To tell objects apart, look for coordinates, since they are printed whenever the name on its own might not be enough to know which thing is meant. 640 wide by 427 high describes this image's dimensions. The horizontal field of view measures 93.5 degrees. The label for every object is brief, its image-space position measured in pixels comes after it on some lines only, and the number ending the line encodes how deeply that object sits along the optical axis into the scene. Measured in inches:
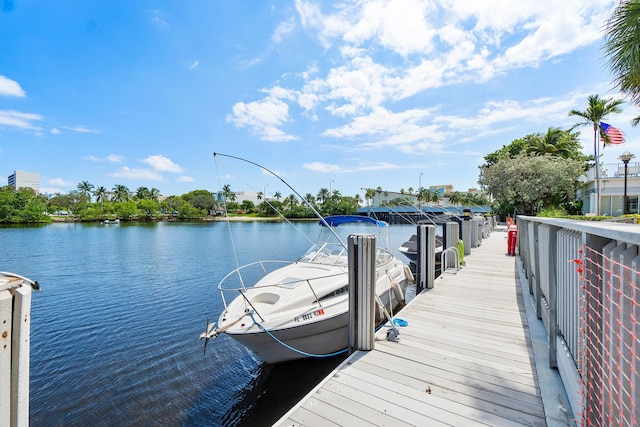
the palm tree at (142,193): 3565.0
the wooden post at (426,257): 264.5
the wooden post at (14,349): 51.7
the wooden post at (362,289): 151.5
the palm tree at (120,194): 3425.2
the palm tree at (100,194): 3430.1
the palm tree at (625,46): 249.9
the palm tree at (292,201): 3647.6
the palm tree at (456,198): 3103.1
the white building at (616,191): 893.2
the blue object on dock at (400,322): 186.0
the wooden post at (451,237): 345.4
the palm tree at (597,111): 945.5
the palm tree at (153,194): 3592.8
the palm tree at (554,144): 1195.3
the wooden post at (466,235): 458.8
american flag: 731.4
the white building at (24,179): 6373.0
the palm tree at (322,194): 3998.5
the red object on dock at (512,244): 457.4
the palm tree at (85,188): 3466.5
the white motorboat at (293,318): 186.1
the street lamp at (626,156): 582.6
